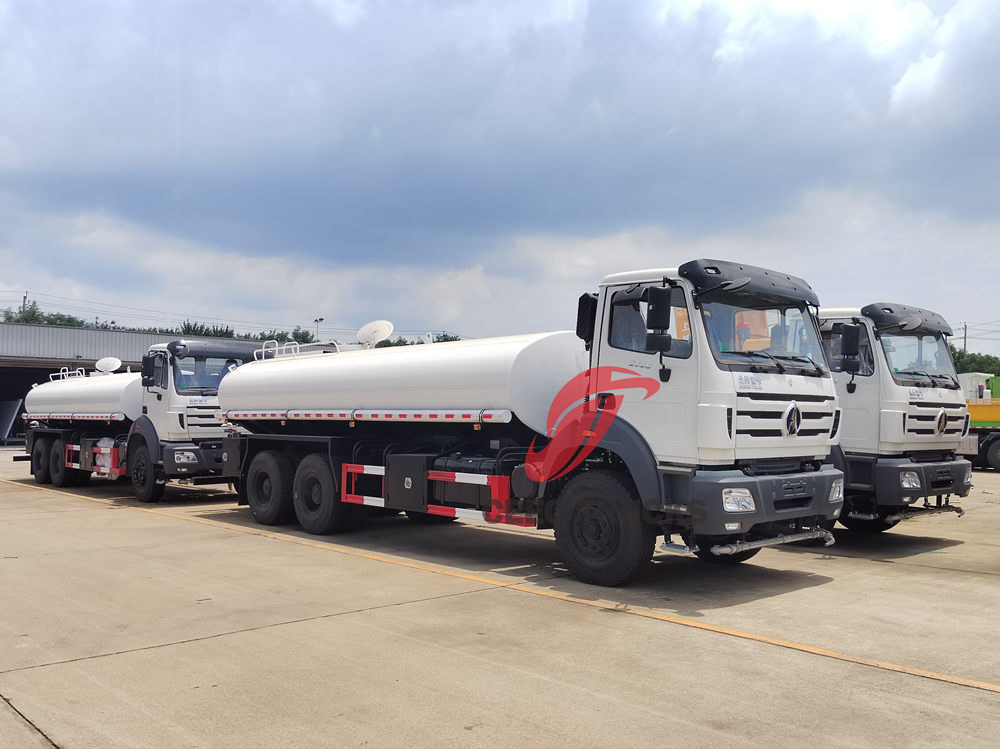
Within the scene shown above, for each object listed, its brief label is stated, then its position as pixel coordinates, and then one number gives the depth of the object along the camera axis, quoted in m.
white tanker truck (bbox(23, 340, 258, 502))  15.57
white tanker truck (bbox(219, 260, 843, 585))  7.70
